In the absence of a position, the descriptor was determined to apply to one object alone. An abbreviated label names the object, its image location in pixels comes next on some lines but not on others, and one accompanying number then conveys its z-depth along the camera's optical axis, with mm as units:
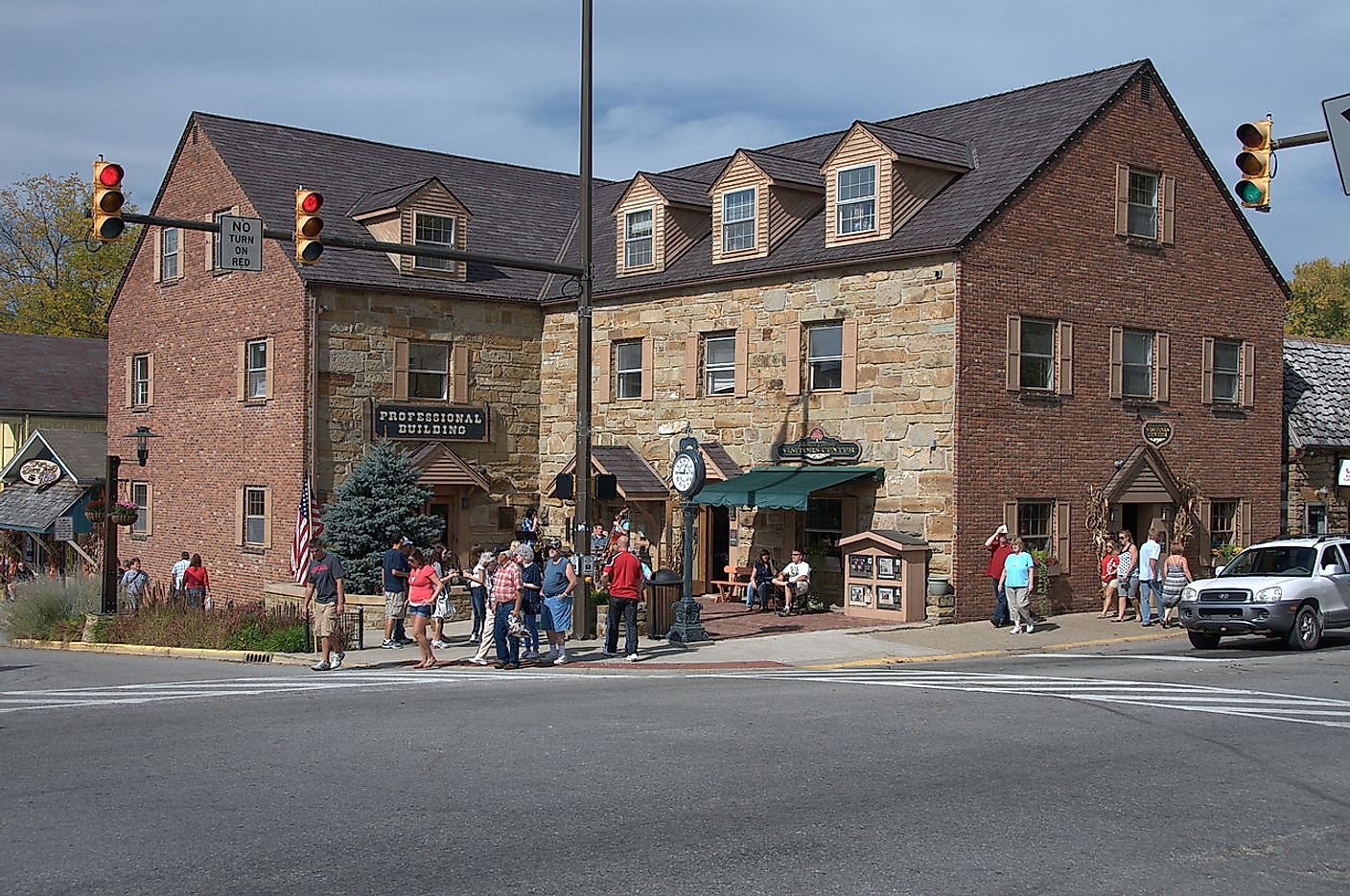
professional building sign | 29609
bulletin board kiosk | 24391
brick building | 25422
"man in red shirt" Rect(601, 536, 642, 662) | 19422
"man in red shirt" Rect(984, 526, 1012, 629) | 24223
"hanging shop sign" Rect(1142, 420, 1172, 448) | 27812
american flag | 25422
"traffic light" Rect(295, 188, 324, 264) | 16500
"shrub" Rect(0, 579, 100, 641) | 26422
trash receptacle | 21953
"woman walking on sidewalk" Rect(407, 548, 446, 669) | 19438
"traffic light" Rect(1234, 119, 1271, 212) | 12977
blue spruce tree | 27016
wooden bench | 28219
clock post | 21297
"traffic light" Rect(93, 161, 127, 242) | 15188
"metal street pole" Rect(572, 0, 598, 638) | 20344
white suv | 20609
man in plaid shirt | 18641
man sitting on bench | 25578
